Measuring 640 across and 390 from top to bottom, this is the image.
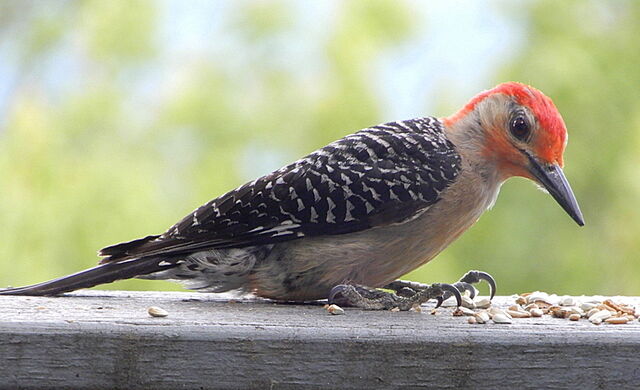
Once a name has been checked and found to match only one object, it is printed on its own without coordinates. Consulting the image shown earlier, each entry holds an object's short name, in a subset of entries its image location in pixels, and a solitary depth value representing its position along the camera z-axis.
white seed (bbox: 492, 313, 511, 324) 5.49
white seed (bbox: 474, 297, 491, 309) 6.37
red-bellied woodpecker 6.73
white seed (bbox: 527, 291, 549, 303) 6.77
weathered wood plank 4.85
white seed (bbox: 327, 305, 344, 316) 5.91
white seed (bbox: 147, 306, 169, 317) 5.29
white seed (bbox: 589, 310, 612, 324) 5.64
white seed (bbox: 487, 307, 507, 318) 5.64
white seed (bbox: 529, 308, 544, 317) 5.98
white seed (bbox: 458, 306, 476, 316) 5.88
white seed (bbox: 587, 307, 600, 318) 5.84
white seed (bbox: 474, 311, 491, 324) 5.48
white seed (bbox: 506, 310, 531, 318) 5.84
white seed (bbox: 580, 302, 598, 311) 6.15
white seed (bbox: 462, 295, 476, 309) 6.38
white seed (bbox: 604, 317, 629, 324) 5.59
